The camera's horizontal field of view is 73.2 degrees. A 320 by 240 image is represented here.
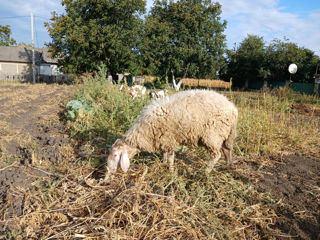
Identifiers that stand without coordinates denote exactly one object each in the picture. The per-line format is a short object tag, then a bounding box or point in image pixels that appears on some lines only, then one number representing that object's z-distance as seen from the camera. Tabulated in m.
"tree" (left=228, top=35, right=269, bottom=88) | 27.27
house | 34.16
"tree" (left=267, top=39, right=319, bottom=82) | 23.99
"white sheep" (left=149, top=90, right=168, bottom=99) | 5.42
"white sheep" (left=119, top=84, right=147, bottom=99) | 5.86
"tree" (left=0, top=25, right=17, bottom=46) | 38.80
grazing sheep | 2.92
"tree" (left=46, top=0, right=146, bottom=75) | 16.03
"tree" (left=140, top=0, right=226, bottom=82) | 18.97
